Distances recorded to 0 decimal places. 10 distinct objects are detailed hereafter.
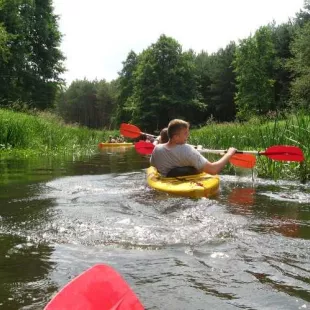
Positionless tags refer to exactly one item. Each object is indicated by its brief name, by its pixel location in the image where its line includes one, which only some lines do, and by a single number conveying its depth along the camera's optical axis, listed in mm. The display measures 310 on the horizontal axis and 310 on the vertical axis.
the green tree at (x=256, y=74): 37875
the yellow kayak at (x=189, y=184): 5305
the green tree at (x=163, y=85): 43531
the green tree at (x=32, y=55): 25859
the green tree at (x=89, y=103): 83688
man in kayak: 5828
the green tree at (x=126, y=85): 54000
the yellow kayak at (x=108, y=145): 20297
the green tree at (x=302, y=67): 25795
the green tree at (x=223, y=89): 46344
